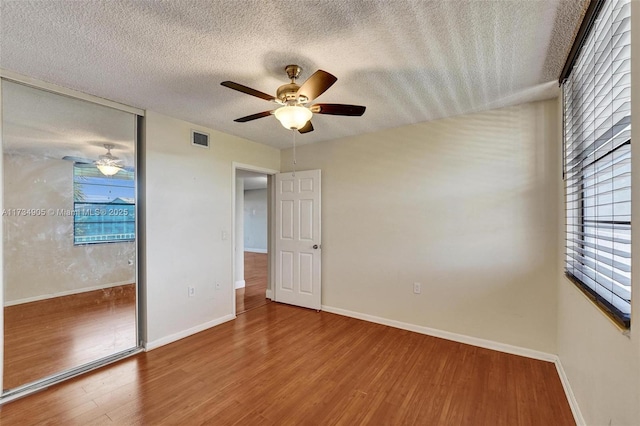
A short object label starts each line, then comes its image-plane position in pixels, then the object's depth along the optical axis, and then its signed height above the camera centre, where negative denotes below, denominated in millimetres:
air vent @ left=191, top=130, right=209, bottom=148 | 3336 +888
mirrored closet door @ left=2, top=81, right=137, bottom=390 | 2170 -175
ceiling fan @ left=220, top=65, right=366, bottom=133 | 1864 +782
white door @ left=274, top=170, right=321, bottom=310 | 4078 -402
